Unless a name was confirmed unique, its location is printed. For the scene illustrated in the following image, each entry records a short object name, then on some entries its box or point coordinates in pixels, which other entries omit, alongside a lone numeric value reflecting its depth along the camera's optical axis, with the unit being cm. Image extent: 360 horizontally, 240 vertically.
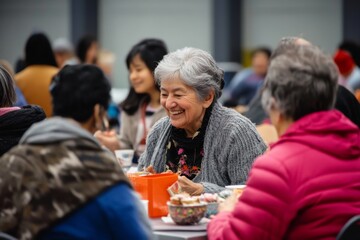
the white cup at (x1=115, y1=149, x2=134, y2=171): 592
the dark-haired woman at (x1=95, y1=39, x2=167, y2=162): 712
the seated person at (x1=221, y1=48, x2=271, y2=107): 1294
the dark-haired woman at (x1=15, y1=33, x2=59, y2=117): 904
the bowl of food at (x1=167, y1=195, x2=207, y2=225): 397
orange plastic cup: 425
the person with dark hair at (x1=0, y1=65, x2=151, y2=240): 320
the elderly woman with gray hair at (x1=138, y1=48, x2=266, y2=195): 494
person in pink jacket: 341
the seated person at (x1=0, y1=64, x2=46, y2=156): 484
